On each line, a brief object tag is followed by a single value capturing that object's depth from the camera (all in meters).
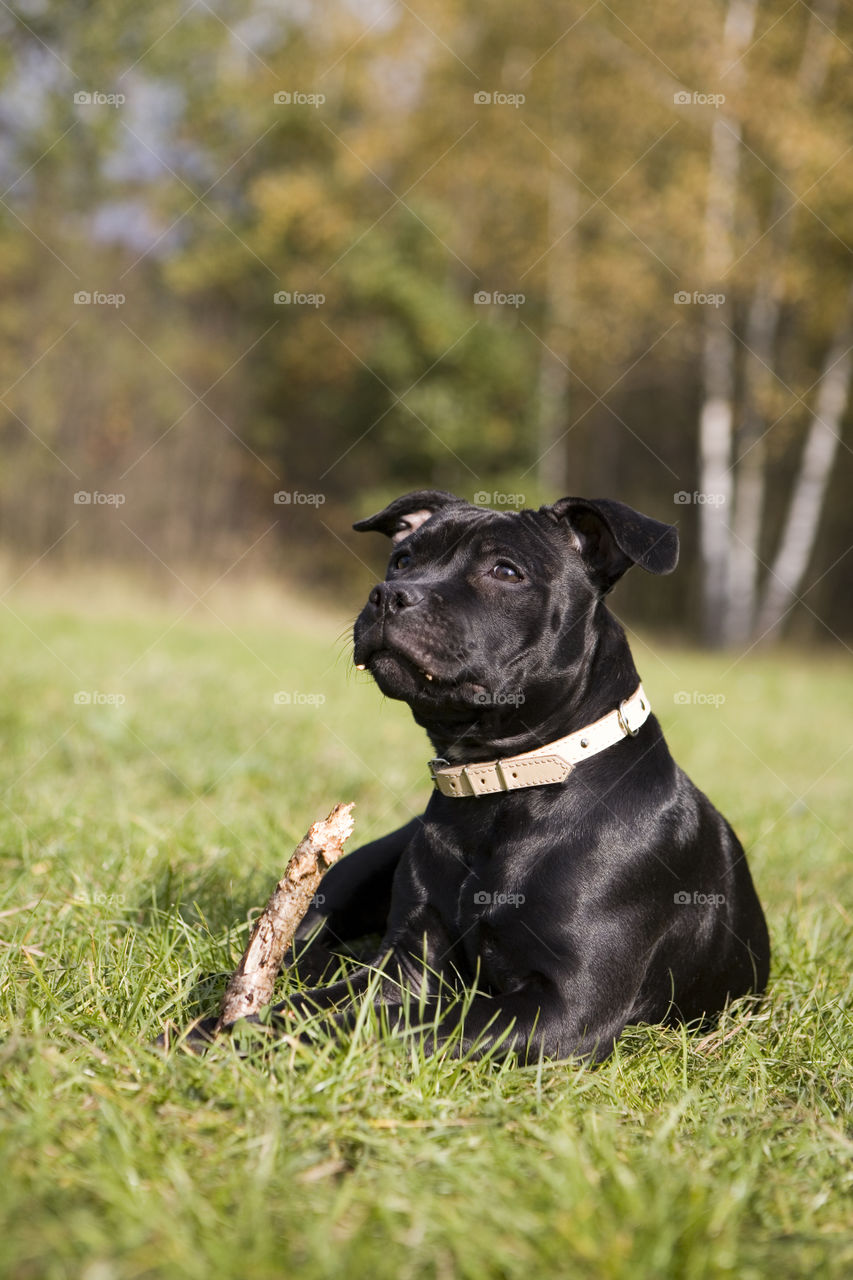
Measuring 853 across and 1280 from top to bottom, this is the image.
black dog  2.88
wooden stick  2.67
